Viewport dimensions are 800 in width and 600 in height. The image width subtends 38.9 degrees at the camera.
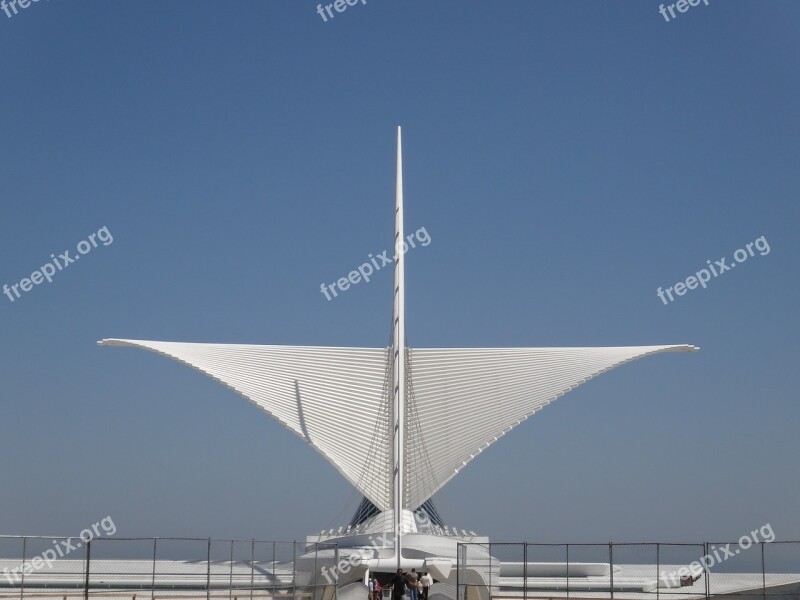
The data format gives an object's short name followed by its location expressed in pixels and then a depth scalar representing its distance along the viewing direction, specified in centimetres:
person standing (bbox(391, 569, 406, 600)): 2757
